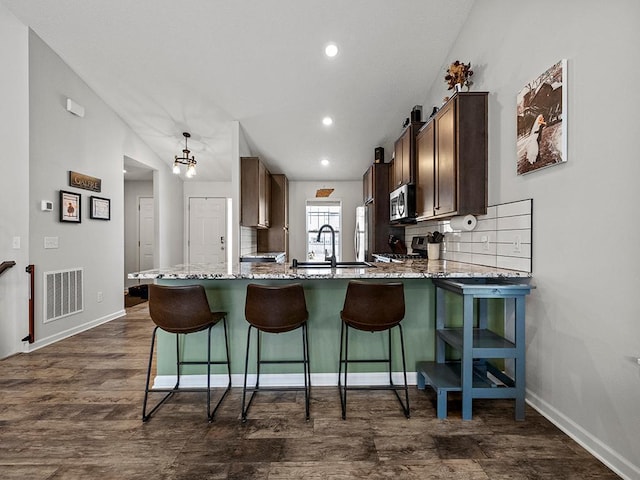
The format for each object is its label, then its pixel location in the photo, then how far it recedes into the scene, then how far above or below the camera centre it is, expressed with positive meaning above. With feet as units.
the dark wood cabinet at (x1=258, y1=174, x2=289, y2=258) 20.65 +0.95
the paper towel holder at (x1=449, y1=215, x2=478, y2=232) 9.10 +0.44
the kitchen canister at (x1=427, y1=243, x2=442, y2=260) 11.71 -0.47
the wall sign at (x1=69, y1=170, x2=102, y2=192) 12.94 +2.26
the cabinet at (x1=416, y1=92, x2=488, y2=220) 8.45 +2.20
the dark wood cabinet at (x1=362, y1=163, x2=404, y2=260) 16.78 +1.41
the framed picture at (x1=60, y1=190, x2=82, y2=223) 12.46 +1.14
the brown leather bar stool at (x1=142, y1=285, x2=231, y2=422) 6.76 -1.53
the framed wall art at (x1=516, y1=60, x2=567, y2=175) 6.07 +2.33
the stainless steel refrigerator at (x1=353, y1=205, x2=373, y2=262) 18.40 +0.27
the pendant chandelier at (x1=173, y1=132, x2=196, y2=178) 15.83 +3.56
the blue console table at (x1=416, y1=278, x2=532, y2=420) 6.52 -2.31
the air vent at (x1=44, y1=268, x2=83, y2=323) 11.87 -2.17
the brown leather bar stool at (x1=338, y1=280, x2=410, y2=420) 6.75 -1.42
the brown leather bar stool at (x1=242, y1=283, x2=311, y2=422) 6.81 -1.49
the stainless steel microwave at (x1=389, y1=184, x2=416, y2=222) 12.07 +1.32
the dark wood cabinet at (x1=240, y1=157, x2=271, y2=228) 15.37 +2.15
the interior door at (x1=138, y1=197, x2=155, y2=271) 23.48 +0.32
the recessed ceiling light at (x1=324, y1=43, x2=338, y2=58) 10.64 +6.12
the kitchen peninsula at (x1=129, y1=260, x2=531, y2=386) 8.15 -2.26
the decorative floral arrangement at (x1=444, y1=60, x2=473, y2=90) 9.00 +4.50
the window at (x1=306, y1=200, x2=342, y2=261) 24.22 +1.50
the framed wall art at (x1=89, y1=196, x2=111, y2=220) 14.10 +1.25
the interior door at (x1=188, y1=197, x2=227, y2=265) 24.26 +0.72
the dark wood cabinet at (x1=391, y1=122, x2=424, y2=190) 12.00 +3.17
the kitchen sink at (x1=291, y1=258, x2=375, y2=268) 8.98 -0.78
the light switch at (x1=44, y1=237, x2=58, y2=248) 11.84 -0.22
